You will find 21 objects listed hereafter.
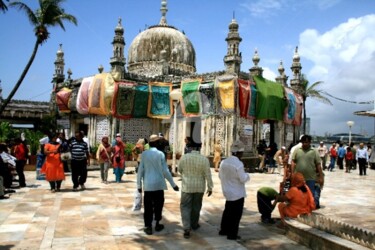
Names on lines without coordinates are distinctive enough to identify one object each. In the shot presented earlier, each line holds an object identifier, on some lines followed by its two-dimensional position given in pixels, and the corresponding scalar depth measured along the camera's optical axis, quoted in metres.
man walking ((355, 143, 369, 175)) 16.92
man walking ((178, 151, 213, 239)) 5.63
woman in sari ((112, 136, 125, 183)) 11.62
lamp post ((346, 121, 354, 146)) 24.16
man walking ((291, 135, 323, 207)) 7.01
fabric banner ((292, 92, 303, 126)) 22.12
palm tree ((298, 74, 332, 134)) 27.68
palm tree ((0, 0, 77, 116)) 15.24
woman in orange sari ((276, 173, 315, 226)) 5.89
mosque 17.70
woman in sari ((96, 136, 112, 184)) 11.26
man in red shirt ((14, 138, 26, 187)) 10.60
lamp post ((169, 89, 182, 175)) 12.88
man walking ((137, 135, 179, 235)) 5.77
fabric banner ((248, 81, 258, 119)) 17.72
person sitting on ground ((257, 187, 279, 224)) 6.57
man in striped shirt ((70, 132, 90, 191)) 9.90
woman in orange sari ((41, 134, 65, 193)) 9.58
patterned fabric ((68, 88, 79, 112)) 21.08
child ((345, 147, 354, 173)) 18.89
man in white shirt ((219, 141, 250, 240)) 5.45
